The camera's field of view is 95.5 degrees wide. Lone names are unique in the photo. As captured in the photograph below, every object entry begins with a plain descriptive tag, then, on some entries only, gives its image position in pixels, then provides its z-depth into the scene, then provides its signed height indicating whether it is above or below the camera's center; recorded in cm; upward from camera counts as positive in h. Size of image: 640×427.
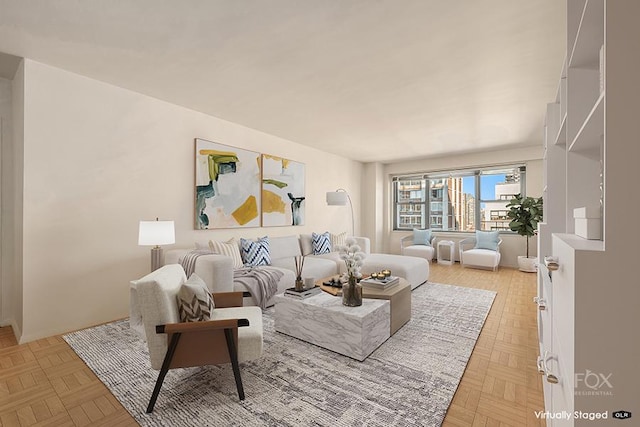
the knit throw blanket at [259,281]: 335 -80
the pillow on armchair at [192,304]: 190 -59
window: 676 +41
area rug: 170 -117
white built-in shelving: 71 -14
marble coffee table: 234 -94
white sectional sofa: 306 -73
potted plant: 570 -6
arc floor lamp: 530 +30
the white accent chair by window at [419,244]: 660 -74
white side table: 670 -90
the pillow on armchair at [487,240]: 623 -56
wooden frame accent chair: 175 -77
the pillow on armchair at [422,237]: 700 -55
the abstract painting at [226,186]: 404 +42
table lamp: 290 -20
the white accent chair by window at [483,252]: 594 -80
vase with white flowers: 253 -57
